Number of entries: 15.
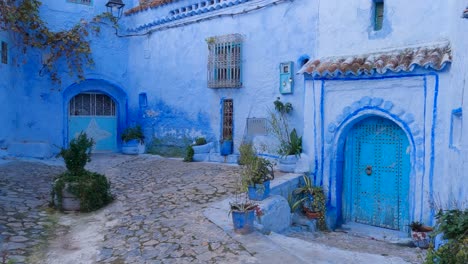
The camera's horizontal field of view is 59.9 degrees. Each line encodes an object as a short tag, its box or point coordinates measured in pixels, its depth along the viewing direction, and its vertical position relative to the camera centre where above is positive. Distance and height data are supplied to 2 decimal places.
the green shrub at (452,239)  3.65 -1.13
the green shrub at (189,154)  11.87 -1.06
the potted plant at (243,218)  5.55 -1.38
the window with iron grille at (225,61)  11.25 +1.61
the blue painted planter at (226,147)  11.48 -0.81
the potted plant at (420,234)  6.90 -1.95
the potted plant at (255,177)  6.90 -1.00
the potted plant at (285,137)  9.36 -0.44
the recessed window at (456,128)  6.01 -0.12
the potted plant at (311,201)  8.05 -1.67
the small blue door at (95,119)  14.52 -0.07
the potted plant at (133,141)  14.07 -0.82
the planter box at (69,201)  7.08 -1.47
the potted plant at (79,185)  7.09 -1.21
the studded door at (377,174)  7.80 -1.09
